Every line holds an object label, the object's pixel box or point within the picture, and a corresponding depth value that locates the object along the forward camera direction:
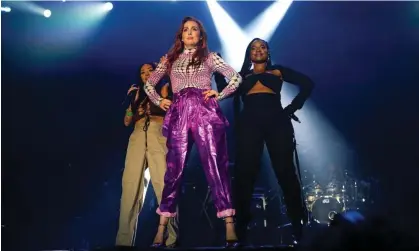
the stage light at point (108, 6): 4.99
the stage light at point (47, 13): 4.91
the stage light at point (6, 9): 5.02
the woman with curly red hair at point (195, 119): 3.39
